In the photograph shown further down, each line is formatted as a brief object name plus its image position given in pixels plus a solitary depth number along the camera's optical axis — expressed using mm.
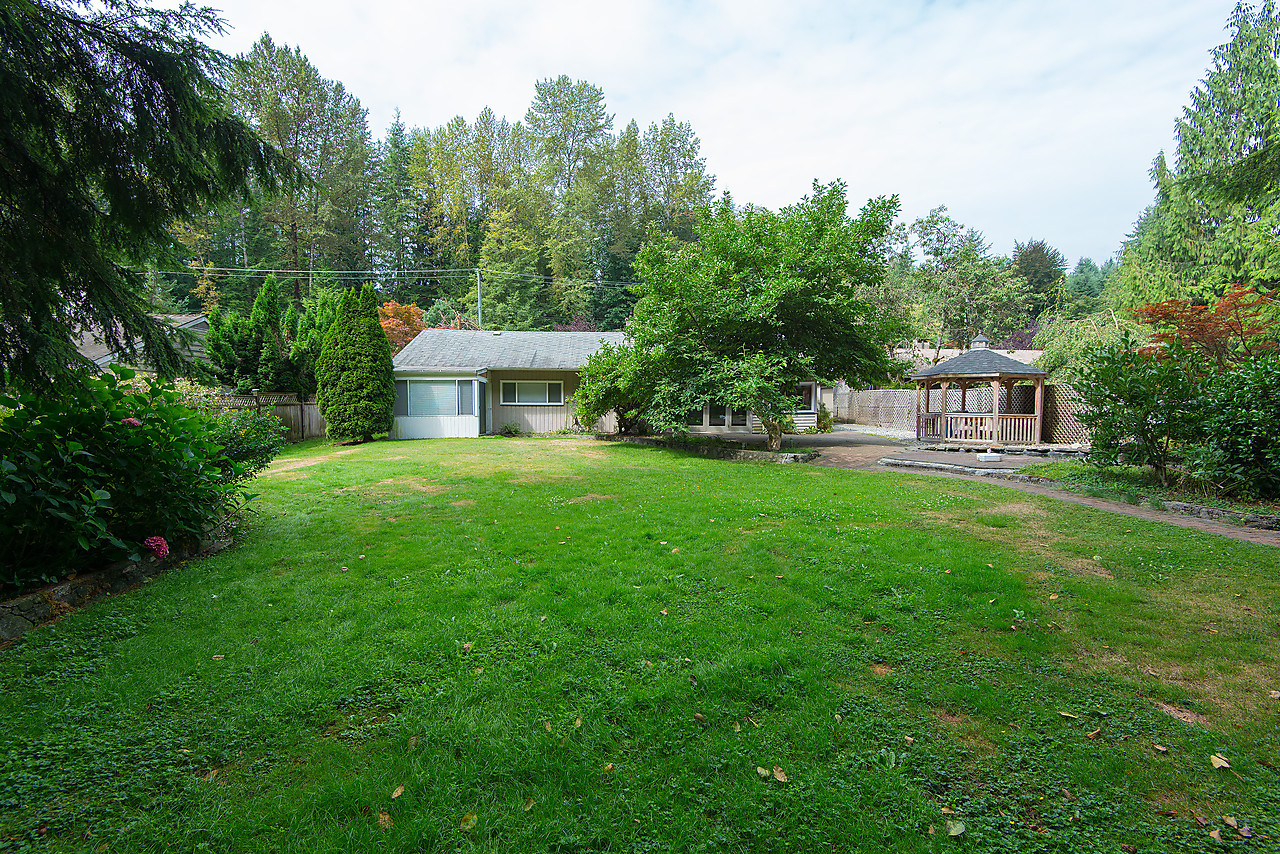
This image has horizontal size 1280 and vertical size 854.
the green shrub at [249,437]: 6445
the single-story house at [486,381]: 17656
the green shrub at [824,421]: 22438
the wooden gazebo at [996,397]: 14539
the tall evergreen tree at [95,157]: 3438
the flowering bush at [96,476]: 3529
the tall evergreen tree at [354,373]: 15516
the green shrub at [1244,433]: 6527
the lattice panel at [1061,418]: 15648
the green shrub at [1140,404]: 7484
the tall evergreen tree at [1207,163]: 22922
